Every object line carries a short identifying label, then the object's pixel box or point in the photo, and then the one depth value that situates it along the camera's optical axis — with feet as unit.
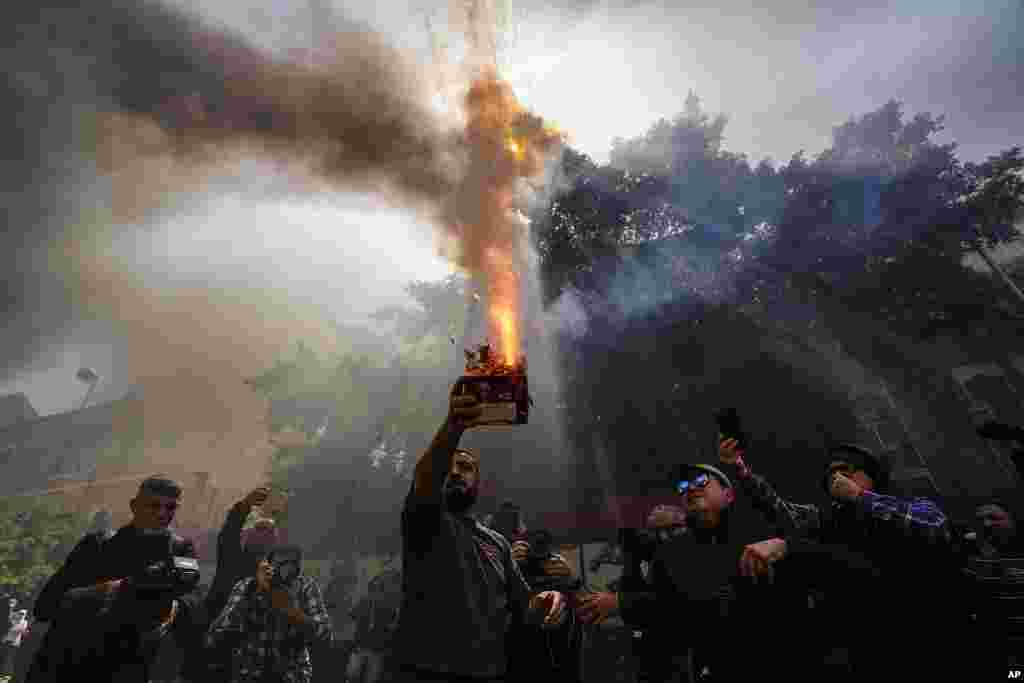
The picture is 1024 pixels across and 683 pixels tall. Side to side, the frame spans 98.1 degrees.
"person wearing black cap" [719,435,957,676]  10.12
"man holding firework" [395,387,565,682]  8.59
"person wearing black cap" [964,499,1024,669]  9.93
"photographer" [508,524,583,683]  10.24
